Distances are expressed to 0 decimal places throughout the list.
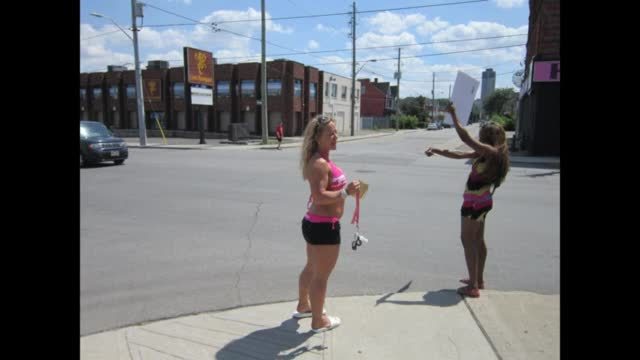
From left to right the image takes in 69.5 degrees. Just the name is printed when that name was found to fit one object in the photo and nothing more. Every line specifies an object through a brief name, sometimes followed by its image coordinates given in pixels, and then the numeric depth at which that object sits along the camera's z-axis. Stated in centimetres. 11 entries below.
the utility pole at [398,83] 6626
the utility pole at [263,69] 3116
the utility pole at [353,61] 5019
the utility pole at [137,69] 2886
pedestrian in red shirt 2889
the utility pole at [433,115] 11178
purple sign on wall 2153
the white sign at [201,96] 3409
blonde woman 331
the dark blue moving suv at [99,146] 1594
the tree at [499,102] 8731
